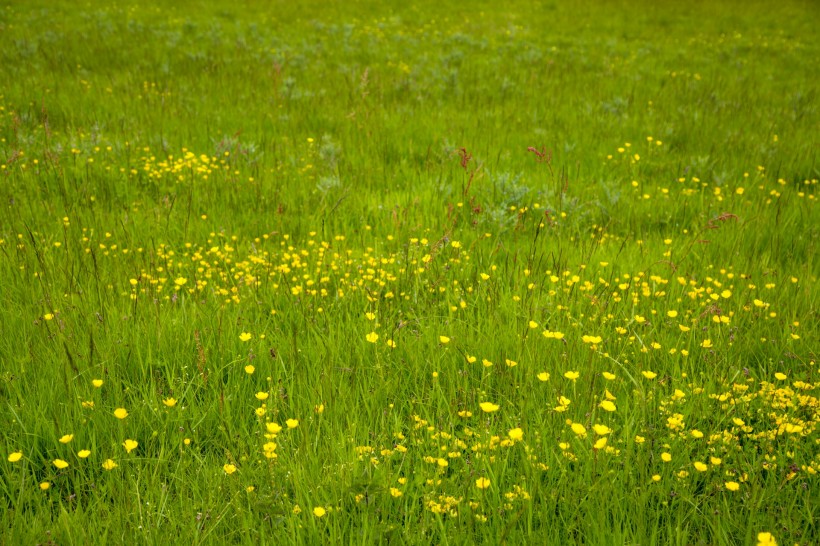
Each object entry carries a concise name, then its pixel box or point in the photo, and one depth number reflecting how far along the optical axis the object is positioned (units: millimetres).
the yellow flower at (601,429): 2209
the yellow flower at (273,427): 2205
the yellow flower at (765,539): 1703
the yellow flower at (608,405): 2331
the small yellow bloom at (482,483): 2053
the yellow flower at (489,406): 2320
